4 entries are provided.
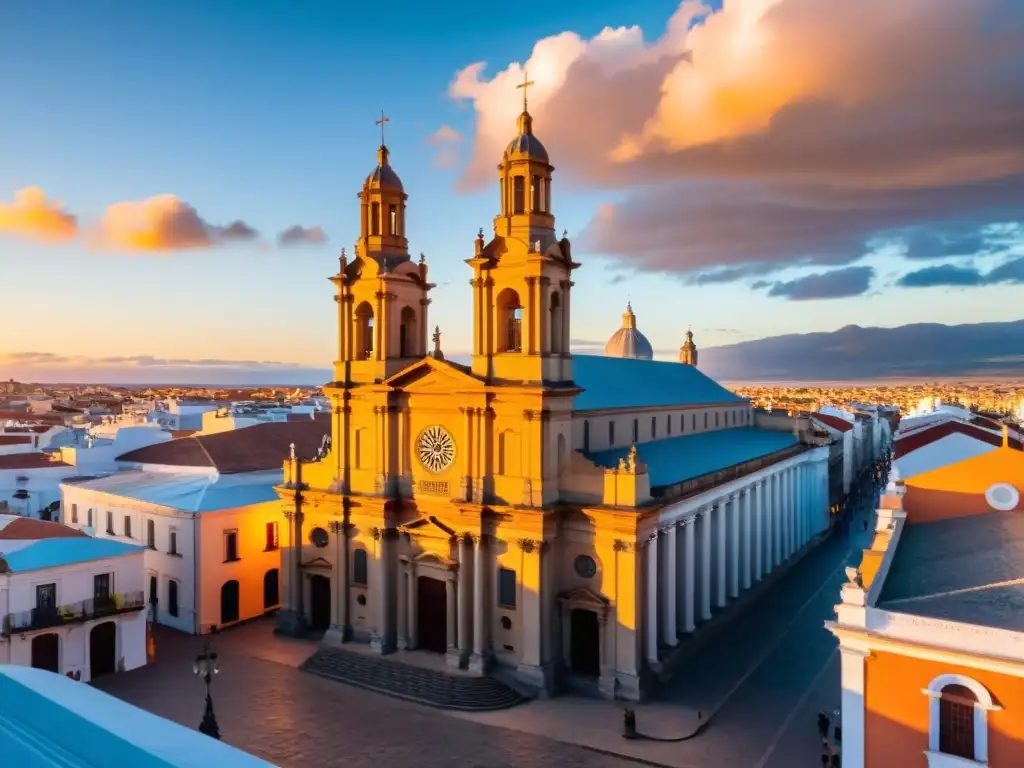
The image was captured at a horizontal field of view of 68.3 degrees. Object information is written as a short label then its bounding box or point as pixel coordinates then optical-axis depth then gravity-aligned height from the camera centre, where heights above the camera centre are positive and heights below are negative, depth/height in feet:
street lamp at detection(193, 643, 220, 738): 68.69 -27.66
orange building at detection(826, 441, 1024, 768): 51.67 -20.73
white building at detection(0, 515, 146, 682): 89.15 -28.75
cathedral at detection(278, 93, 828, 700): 91.86 -16.56
